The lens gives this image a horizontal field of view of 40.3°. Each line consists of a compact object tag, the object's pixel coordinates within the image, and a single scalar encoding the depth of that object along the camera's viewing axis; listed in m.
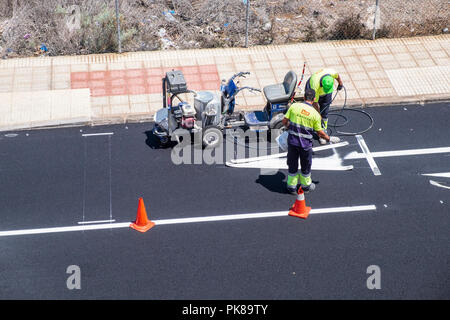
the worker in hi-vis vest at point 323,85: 11.62
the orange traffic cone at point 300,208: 10.03
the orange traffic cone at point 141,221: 9.75
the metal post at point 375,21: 15.06
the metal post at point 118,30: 14.28
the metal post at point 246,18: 14.76
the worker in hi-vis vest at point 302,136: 10.12
